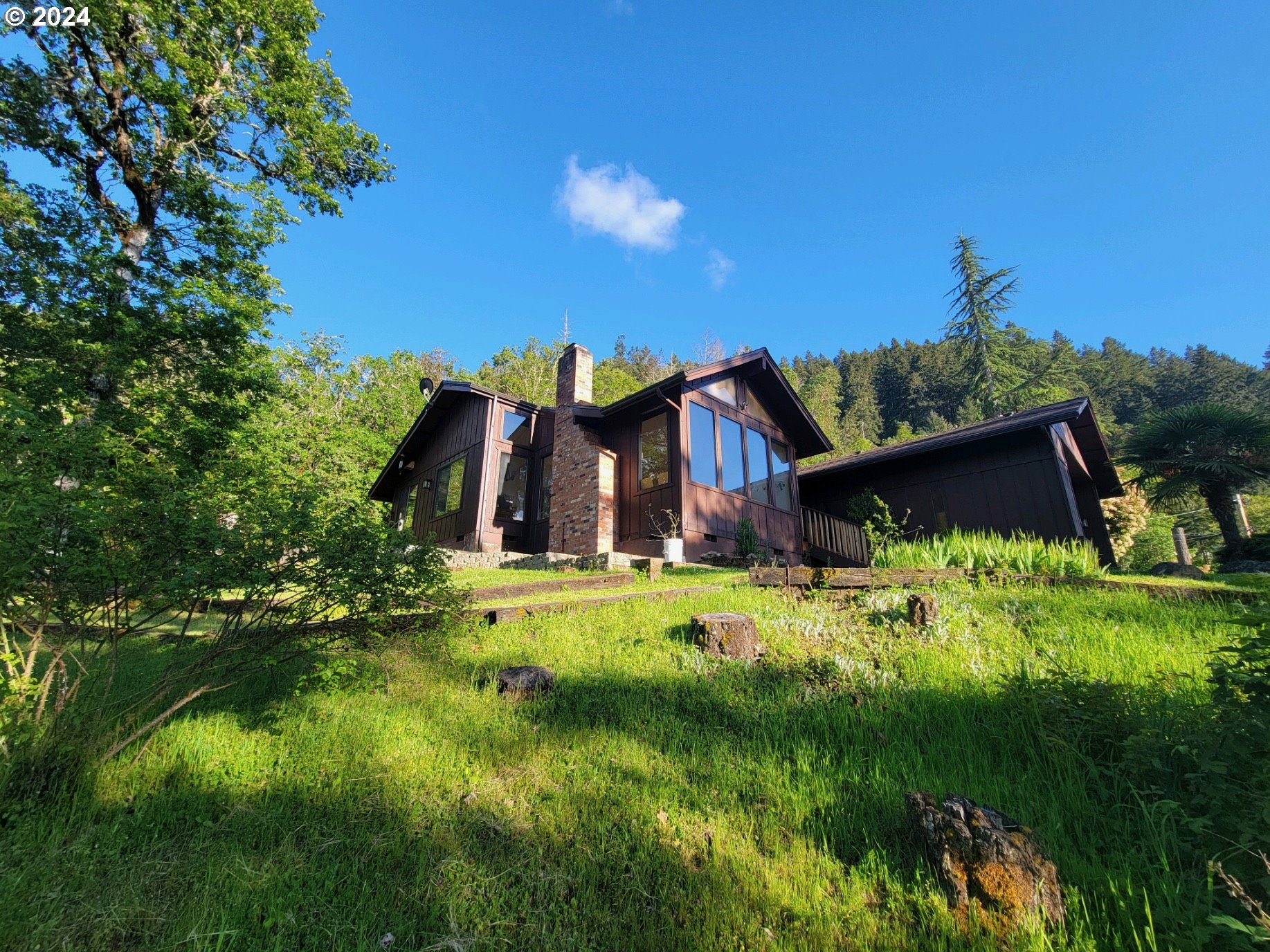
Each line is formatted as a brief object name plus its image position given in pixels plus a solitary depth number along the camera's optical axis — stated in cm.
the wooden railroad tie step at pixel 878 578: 549
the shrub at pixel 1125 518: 1742
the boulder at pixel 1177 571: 991
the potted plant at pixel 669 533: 1010
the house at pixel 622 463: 1138
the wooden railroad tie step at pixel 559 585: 640
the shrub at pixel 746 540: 1104
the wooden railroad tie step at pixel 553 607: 511
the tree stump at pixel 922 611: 422
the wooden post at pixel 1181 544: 1526
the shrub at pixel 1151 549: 1650
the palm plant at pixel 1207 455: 1191
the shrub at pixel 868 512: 1316
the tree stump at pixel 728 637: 402
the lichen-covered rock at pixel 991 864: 166
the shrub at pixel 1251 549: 1114
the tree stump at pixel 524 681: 346
